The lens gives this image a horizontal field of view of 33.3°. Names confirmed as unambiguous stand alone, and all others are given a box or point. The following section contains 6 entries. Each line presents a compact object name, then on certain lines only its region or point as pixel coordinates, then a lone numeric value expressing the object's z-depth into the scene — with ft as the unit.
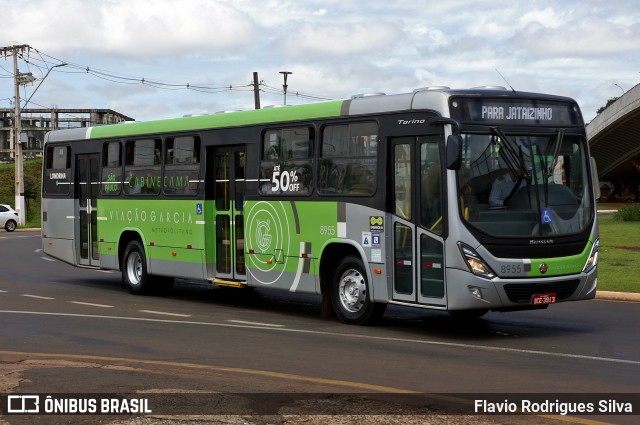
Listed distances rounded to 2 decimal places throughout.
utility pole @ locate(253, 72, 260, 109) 190.97
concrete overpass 222.40
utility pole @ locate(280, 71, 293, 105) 217.15
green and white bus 44.62
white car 182.19
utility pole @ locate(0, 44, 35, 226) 206.80
